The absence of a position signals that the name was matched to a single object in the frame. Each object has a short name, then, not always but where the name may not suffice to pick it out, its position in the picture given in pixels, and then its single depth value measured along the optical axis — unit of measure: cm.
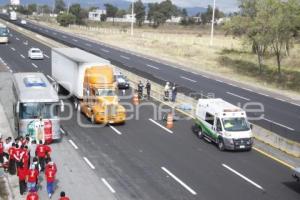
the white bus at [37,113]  2530
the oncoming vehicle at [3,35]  7650
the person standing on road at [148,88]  3992
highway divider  2589
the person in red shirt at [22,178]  1878
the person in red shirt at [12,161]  2072
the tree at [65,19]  15838
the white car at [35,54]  6075
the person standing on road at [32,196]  1568
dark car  4411
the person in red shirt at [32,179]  1823
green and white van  2577
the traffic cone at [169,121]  3107
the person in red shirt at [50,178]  1857
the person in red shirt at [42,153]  2134
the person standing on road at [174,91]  3829
